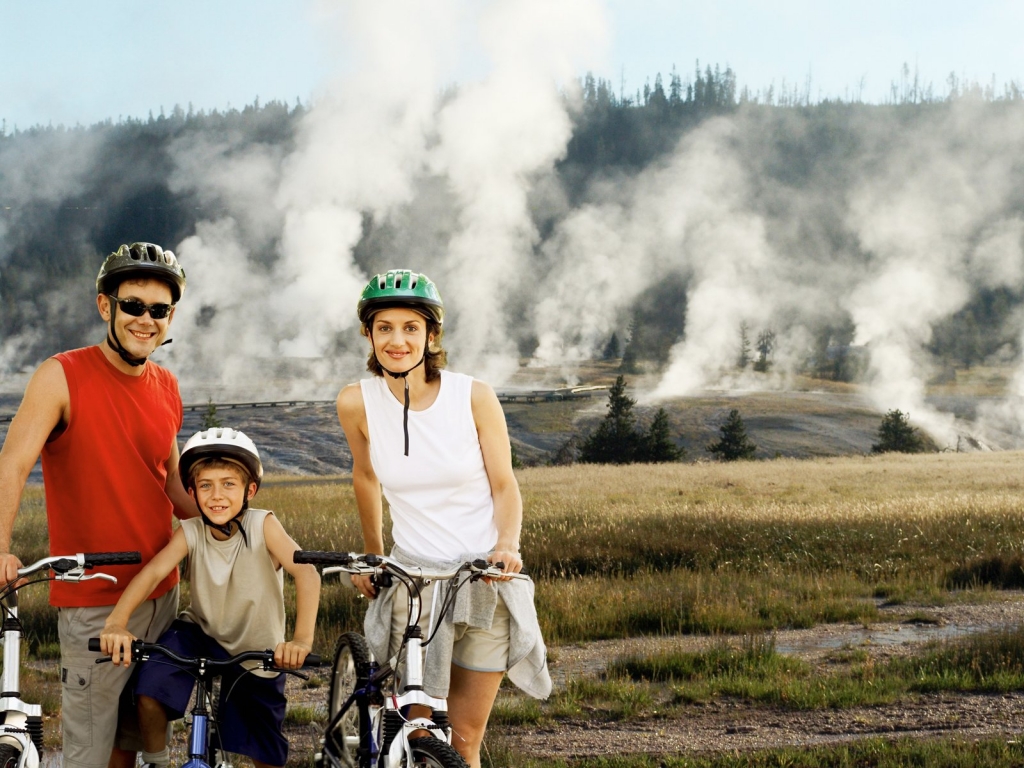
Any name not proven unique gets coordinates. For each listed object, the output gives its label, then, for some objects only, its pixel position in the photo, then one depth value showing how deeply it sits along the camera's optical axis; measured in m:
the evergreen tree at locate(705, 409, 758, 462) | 53.69
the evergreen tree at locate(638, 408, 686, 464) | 48.34
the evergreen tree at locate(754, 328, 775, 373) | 124.00
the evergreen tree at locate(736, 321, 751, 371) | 126.31
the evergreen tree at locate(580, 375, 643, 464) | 52.48
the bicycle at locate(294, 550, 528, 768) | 3.20
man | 3.76
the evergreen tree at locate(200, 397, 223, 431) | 55.76
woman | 3.74
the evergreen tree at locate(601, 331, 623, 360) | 134.75
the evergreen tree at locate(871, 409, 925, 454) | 62.67
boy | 3.87
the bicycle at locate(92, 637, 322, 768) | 3.37
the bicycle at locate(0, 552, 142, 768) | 3.33
